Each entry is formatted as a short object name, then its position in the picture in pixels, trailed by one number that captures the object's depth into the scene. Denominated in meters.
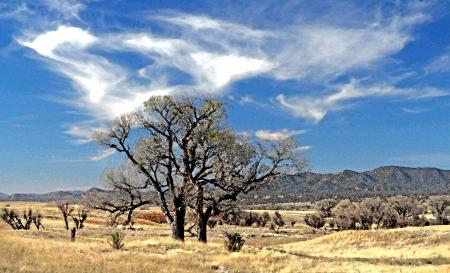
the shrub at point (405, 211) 99.38
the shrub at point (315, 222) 108.31
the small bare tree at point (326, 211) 135.35
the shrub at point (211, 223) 93.24
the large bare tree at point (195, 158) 41.12
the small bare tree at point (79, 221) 80.94
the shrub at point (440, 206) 102.25
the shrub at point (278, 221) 106.26
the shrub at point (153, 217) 123.66
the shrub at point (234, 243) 37.00
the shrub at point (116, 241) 34.94
